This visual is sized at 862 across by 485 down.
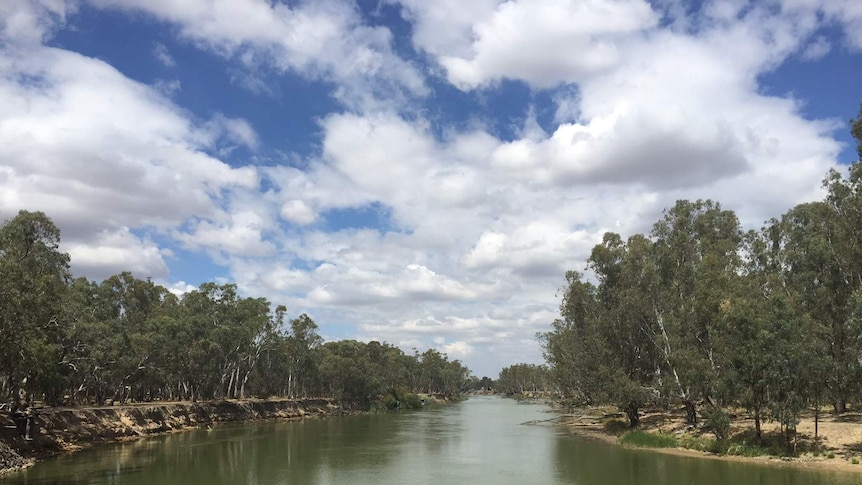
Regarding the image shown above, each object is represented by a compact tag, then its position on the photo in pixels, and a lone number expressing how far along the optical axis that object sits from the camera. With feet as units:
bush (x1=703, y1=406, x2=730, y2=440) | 142.82
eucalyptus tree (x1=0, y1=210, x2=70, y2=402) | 115.85
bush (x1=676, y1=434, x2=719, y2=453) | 146.10
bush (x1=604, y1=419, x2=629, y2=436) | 201.53
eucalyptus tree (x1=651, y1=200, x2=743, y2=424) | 157.58
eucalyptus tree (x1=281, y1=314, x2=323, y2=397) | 363.72
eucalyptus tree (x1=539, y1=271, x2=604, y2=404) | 200.64
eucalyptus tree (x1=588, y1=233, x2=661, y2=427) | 181.78
